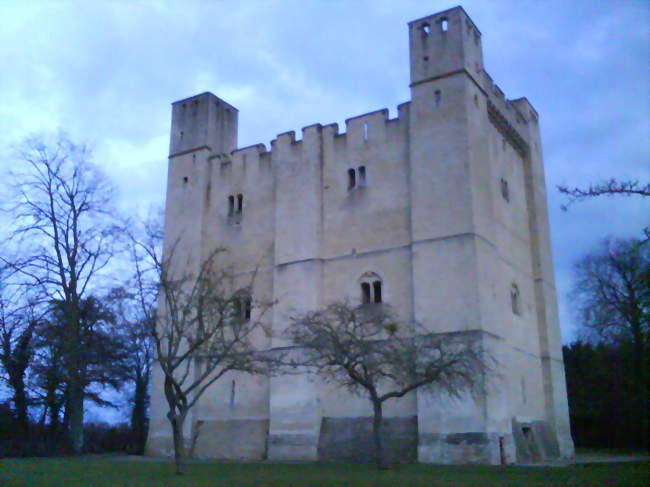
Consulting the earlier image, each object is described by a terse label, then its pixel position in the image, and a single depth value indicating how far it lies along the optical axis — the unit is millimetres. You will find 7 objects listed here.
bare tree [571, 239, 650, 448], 31250
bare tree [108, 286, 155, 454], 32059
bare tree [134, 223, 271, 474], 16538
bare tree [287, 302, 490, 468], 17922
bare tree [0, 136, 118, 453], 25797
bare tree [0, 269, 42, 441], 27016
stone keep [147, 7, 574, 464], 22094
